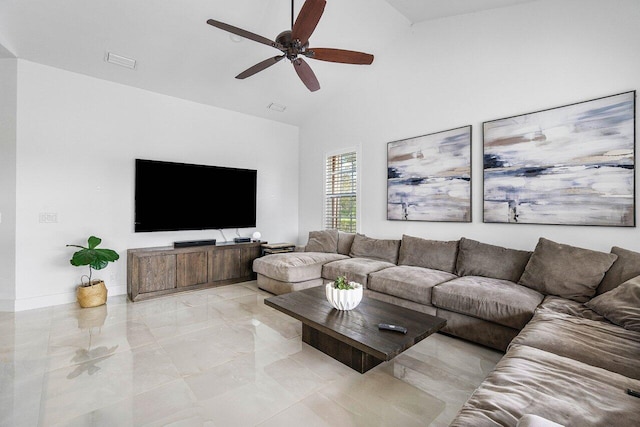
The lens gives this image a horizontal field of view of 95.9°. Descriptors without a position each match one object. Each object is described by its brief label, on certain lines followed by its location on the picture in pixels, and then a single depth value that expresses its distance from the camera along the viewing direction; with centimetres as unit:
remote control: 195
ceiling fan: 222
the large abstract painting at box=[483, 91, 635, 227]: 256
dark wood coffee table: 183
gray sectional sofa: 114
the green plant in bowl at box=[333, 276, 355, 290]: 233
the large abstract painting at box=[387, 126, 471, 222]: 360
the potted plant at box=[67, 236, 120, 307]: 335
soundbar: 422
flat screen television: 408
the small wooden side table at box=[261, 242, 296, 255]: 480
